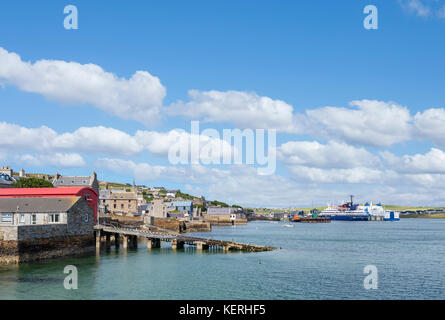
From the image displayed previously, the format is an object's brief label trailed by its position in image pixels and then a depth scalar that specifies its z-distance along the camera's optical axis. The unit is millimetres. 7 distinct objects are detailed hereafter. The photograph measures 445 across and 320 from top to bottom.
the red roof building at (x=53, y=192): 67438
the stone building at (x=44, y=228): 51188
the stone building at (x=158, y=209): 165375
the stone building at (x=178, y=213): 182250
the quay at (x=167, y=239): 75500
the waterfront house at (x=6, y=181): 100981
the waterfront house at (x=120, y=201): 156250
